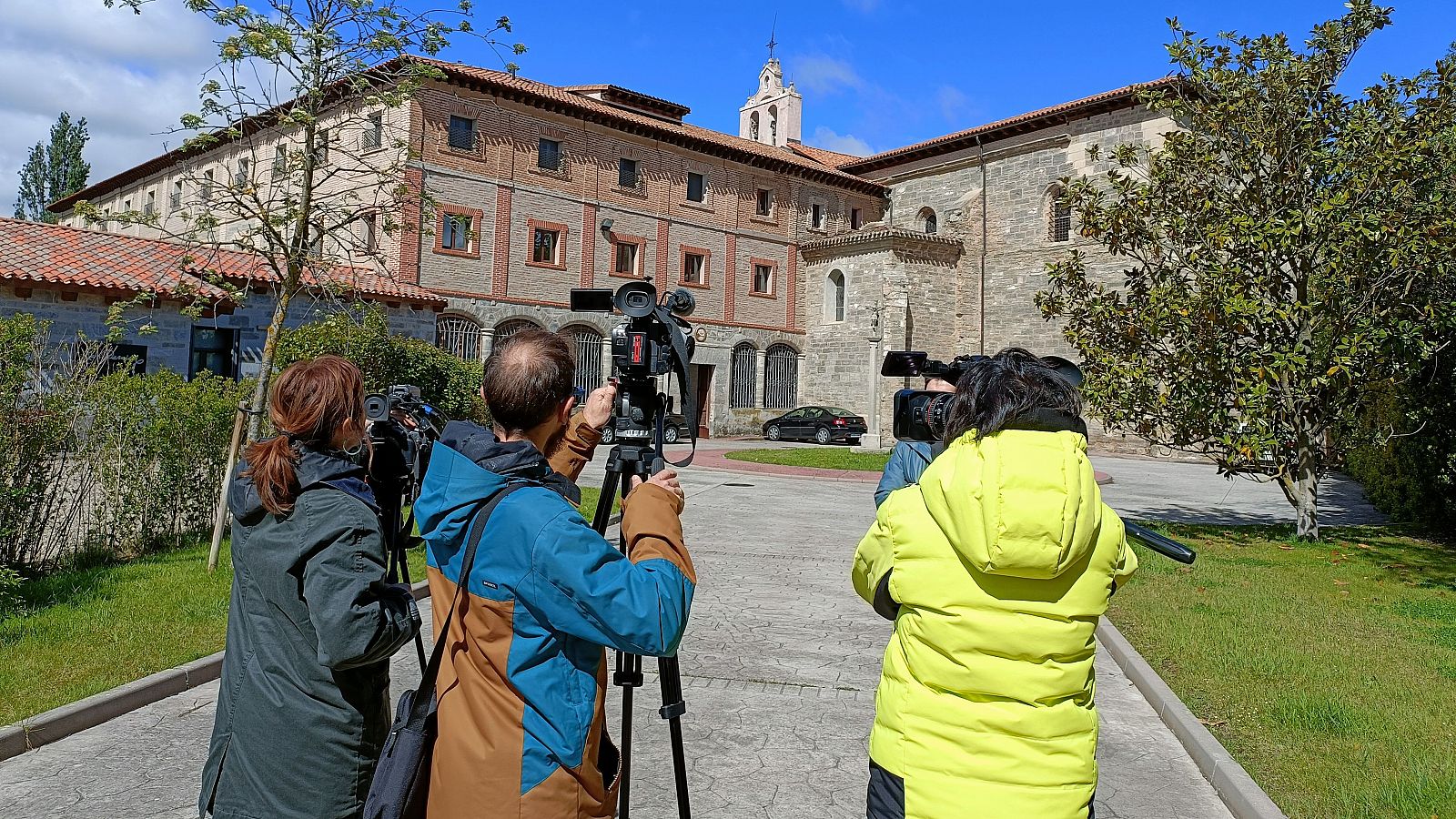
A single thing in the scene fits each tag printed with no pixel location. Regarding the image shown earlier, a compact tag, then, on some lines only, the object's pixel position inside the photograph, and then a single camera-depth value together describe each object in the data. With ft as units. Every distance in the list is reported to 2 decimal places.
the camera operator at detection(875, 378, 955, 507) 17.88
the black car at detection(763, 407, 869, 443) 109.60
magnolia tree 37.29
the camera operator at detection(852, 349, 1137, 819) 6.88
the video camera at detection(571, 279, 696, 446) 9.32
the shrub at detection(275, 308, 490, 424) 52.13
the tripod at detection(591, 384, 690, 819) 8.67
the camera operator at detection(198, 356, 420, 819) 7.76
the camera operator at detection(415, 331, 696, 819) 6.38
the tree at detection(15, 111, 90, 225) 165.68
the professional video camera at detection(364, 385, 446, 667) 12.01
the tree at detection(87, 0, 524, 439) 26.05
